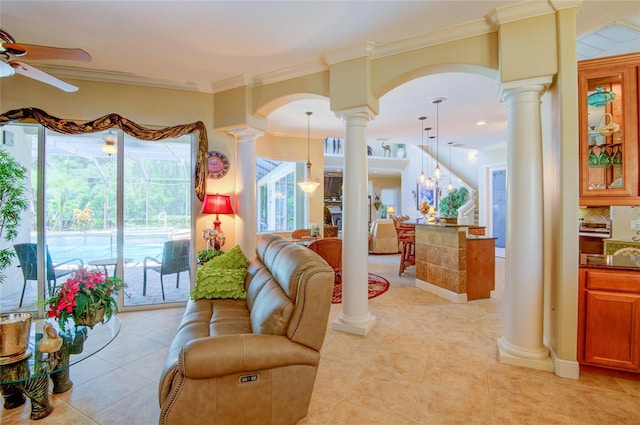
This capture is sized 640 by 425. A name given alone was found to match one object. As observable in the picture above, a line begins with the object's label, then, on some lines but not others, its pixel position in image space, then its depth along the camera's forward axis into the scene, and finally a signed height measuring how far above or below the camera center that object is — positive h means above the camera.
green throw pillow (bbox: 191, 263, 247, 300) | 2.70 -0.65
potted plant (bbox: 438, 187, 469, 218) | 9.56 +0.39
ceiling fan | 2.11 +1.20
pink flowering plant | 1.98 -0.57
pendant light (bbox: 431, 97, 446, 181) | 4.64 +1.79
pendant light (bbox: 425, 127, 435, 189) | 7.57 +0.79
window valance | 3.49 +1.11
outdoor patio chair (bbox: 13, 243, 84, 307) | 3.62 -0.63
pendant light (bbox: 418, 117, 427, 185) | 5.69 +1.81
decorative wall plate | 4.19 +0.70
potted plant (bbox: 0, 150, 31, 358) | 3.27 +0.15
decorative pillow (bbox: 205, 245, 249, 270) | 3.02 -0.48
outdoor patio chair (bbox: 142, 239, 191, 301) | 4.14 -0.66
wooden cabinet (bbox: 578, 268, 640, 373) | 2.20 -0.81
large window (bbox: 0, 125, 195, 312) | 3.67 +0.07
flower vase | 2.06 -0.73
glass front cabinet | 2.39 +0.68
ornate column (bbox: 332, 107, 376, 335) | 3.15 -0.15
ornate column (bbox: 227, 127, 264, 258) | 4.22 +0.30
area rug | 4.38 -1.20
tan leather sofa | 1.50 -0.79
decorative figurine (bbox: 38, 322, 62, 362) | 1.85 -0.81
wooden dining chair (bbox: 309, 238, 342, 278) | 4.33 -0.51
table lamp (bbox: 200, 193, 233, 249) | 3.97 +0.07
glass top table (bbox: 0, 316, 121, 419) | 1.73 -0.91
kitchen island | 4.14 -0.74
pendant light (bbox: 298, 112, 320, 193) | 6.41 +0.65
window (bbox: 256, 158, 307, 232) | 7.22 +0.43
